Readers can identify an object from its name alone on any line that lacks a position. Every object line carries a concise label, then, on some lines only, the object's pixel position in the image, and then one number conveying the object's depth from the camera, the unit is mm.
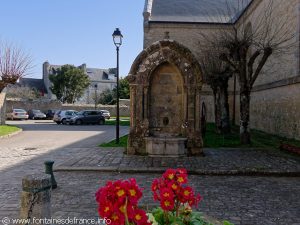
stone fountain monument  11281
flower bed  2717
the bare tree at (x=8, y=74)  26016
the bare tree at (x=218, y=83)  18688
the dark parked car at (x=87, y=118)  33750
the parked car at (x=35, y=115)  44525
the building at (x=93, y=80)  74000
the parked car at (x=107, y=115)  43506
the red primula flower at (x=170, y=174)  3295
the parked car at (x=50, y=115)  45684
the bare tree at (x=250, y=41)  13930
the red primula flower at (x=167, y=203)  3133
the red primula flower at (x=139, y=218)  2765
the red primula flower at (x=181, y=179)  3262
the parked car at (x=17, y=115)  41406
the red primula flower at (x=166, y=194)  3137
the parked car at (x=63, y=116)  35156
